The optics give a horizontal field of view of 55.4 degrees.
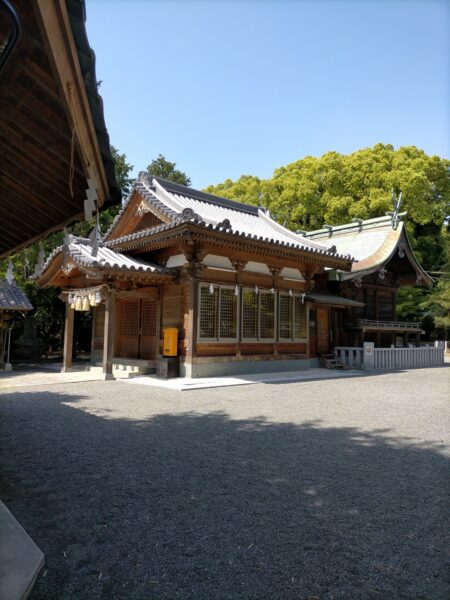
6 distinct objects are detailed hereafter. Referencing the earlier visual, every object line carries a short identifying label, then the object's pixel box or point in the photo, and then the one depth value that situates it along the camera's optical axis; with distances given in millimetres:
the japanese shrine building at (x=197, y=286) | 11649
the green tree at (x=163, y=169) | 27672
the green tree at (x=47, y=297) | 17828
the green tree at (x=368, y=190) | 26844
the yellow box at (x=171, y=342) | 11922
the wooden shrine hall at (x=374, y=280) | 17625
